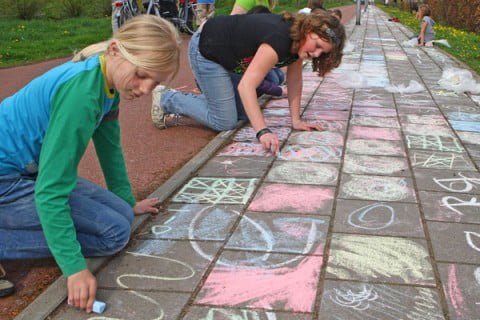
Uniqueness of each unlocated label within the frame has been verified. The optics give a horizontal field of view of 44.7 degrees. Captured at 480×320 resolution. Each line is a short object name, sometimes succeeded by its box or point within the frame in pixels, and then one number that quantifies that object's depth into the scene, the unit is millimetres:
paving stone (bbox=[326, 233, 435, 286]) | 2475
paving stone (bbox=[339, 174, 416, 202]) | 3383
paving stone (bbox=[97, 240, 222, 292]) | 2430
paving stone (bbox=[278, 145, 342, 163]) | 4098
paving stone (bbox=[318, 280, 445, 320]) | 2191
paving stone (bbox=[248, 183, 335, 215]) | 3203
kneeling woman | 3896
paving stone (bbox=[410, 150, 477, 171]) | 3944
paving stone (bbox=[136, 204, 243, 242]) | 2885
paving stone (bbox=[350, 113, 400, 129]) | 5074
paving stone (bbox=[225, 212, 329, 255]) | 2748
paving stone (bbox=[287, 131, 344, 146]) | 4492
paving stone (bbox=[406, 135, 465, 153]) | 4371
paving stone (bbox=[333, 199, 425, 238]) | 2928
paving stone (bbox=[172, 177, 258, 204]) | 3350
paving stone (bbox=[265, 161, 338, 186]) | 3668
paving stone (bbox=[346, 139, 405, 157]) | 4270
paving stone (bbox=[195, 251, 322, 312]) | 2283
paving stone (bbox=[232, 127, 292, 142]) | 4617
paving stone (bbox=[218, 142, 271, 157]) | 4223
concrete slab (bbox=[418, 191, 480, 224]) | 3107
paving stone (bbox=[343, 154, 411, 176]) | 3832
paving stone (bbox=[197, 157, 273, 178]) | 3789
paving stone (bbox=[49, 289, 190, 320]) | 2207
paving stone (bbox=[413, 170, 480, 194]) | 3536
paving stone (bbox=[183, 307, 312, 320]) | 2178
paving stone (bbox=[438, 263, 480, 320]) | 2219
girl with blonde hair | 2186
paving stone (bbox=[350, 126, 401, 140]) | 4688
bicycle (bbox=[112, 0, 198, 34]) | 10586
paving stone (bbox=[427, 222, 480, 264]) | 2660
